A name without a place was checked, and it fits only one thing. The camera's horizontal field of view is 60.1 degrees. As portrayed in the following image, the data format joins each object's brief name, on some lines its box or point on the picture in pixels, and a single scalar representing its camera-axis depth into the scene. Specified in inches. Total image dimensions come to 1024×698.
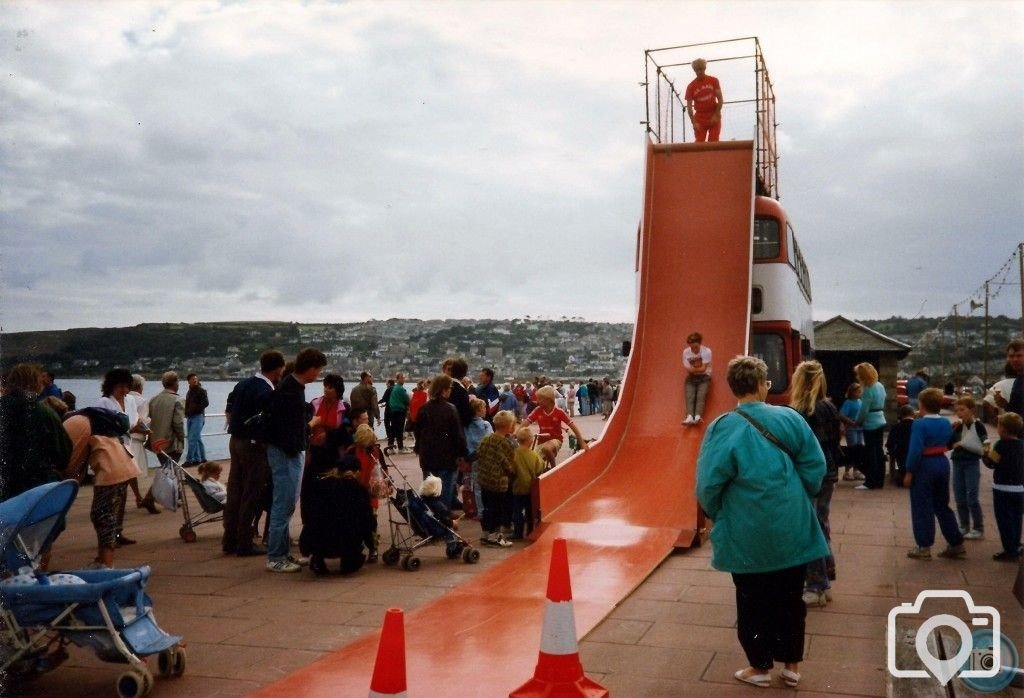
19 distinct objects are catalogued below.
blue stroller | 176.9
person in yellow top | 357.1
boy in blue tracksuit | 304.7
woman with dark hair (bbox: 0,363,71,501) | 231.5
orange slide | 205.9
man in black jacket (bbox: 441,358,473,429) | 400.5
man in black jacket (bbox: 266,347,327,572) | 298.5
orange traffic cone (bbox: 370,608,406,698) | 133.8
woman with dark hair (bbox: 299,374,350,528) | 297.7
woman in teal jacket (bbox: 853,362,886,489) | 481.7
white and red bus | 604.4
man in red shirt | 644.7
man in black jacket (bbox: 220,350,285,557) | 318.7
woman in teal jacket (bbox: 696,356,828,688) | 177.9
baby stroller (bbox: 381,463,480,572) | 317.4
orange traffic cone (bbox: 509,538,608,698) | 169.6
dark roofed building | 980.6
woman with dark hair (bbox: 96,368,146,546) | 310.0
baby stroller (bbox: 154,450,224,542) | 350.0
